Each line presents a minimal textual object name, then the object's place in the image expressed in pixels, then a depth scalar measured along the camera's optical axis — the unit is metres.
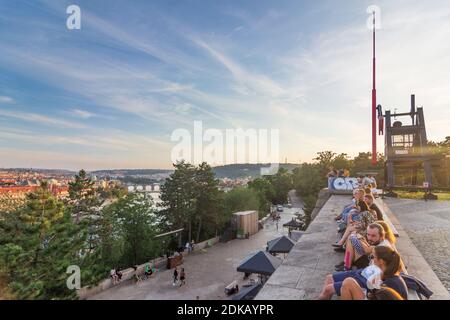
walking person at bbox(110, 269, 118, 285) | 16.98
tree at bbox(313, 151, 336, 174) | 38.22
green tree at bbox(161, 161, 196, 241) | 31.73
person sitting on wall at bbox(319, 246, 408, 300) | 2.87
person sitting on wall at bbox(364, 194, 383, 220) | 5.71
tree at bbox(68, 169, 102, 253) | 32.81
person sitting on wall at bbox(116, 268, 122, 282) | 17.22
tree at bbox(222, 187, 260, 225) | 42.53
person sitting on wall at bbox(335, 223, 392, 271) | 3.68
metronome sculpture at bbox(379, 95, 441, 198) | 19.67
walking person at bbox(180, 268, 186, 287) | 16.69
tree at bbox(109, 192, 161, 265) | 26.17
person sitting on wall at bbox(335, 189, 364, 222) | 6.64
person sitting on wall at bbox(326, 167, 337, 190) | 17.34
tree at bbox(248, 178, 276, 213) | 54.72
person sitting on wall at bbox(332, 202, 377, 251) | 5.14
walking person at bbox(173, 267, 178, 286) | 16.87
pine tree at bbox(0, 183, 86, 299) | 12.19
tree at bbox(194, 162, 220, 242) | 33.47
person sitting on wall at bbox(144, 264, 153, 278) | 18.58
